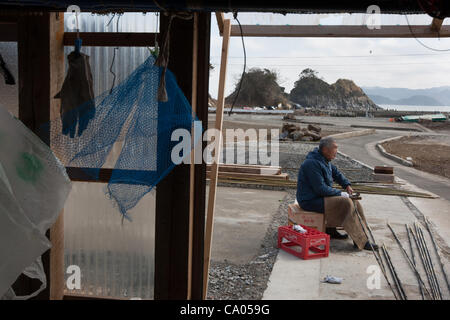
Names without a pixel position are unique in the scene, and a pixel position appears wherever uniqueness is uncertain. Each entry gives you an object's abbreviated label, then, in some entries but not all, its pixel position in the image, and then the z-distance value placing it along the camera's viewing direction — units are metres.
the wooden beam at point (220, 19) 3.97
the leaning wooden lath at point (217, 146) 3.90
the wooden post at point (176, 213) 3.31
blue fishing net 3.04
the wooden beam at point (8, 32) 3.57
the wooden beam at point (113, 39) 3.40
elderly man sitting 6.00
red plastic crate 5.61
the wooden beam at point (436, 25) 3.77
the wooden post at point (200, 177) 3.45
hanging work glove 3.05
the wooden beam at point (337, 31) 3.99
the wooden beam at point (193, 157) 3.32
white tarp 2.20
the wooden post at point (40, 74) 3.38
